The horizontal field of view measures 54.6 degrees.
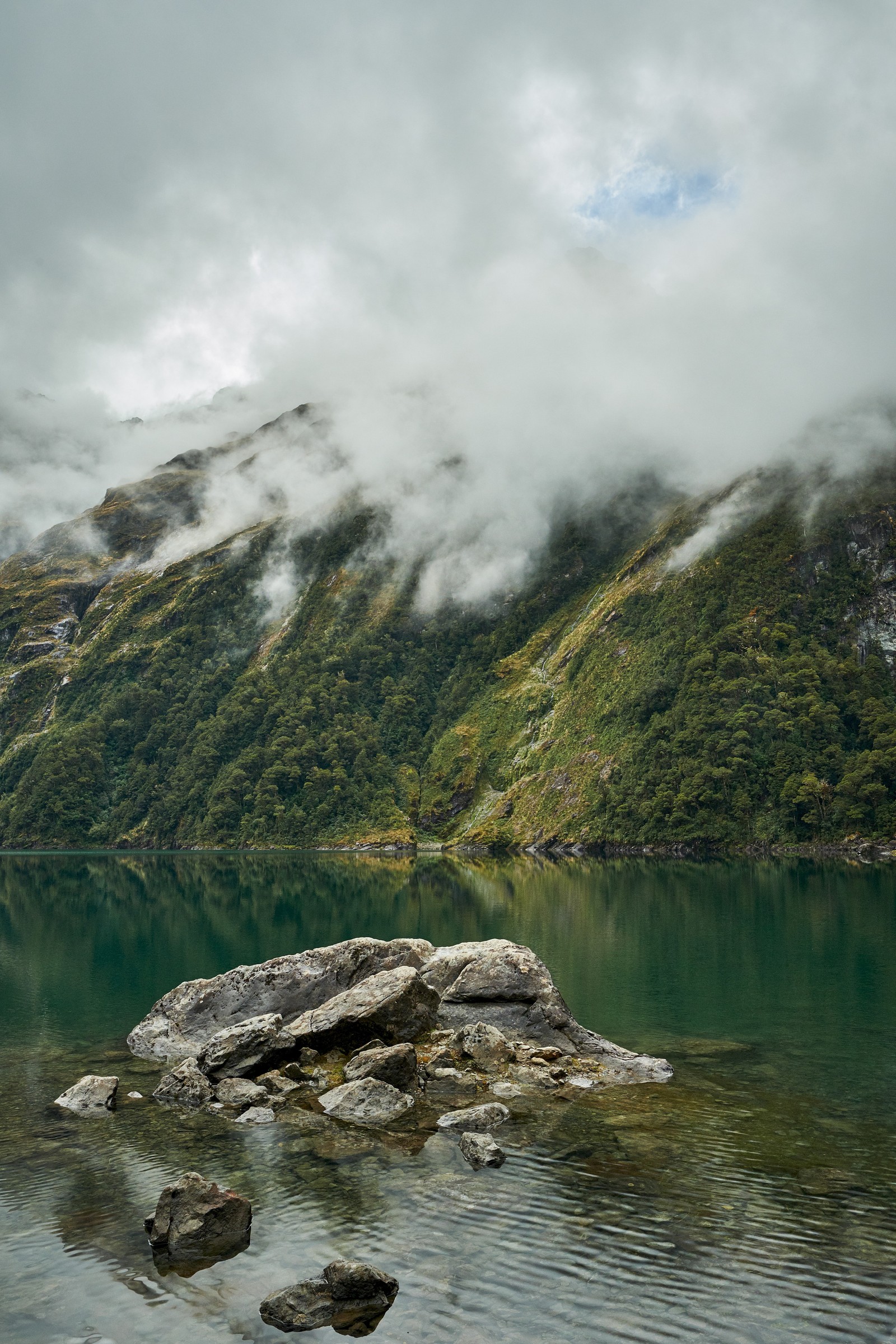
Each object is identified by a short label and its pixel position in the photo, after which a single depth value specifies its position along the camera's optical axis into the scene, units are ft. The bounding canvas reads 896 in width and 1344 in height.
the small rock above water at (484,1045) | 116.57
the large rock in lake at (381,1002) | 119.34
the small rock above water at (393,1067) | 104.22
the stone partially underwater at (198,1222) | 60.49
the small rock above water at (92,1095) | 98.02
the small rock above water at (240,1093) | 101.50
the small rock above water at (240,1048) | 109.91
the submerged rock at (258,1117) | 94.94
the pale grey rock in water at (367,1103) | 95.25
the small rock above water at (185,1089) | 102.27
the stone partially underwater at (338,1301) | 50.55
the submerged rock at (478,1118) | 89.92
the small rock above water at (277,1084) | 105.19
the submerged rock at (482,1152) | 77.77
